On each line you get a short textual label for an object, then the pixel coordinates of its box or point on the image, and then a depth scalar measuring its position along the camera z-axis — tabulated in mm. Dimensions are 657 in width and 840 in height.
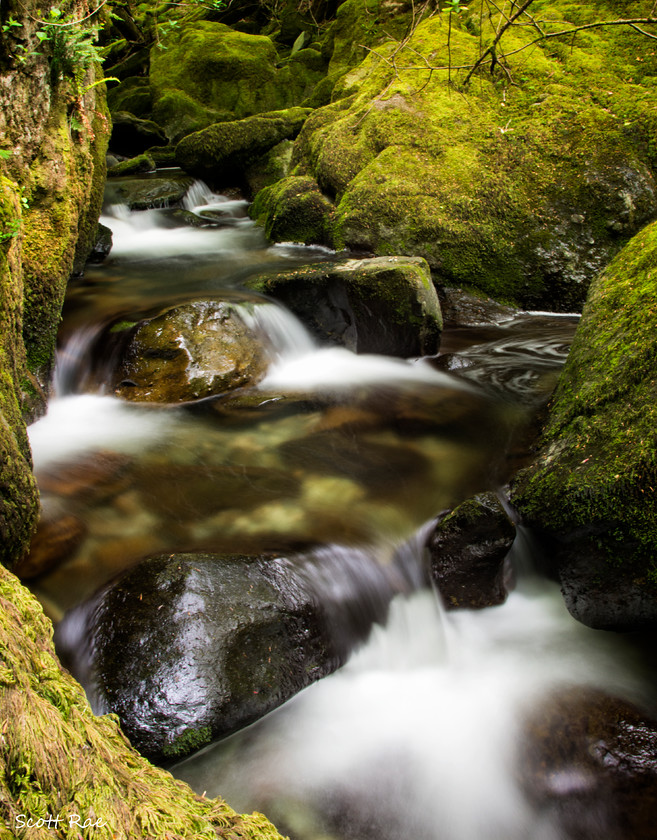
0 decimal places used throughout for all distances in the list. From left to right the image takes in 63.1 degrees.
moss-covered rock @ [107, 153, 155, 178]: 11875
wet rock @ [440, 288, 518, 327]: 6617
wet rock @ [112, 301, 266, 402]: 4797
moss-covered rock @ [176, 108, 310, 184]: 11141
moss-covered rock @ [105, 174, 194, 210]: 10008
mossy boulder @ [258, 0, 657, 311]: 6598
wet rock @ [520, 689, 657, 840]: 2186
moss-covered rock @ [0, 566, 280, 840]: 901
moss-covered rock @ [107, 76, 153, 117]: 15805
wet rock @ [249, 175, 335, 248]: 7770
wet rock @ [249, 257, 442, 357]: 5430
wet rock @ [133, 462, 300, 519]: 3393
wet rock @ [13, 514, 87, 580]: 2729
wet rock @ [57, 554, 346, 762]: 2279
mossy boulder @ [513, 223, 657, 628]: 2646
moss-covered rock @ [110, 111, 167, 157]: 13672
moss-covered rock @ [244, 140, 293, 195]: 11242
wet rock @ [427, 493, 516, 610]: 3045
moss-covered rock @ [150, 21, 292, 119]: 14891
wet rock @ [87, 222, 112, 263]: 7527
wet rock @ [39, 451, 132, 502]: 3449
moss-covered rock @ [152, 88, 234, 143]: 14898
